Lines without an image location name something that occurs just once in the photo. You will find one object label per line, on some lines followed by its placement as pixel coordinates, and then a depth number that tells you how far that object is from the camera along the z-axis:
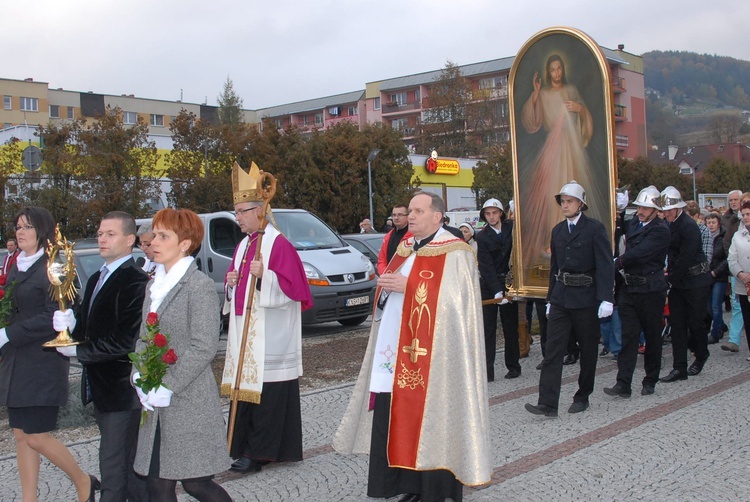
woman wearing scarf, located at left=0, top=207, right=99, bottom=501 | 4.60
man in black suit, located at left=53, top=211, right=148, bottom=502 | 4.17
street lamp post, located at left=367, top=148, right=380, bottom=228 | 29.42
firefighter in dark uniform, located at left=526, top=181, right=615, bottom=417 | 7.03
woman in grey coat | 3.86
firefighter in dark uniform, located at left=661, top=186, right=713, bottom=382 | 8.68
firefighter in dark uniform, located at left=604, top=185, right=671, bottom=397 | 7.86
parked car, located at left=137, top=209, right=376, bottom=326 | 12.20
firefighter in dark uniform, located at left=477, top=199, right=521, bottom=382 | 8.74
